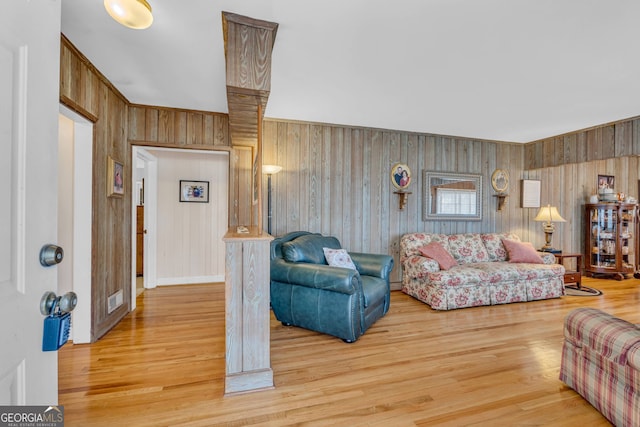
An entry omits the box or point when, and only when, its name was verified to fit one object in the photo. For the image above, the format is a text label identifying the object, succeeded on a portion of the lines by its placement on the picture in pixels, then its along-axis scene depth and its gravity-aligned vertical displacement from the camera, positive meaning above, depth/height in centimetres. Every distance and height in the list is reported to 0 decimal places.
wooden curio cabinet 511 -46
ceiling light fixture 142 +99
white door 63 +4
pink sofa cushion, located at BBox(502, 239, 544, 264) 411 -57
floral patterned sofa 347 -78
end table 444 -94
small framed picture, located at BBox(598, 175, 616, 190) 558 +64
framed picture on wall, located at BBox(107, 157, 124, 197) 273 +29
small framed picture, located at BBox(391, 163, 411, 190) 429 +53
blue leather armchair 251 -74
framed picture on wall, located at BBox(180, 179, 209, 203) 457 +29
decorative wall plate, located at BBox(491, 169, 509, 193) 478 +54
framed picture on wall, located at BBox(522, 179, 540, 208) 495 +34
